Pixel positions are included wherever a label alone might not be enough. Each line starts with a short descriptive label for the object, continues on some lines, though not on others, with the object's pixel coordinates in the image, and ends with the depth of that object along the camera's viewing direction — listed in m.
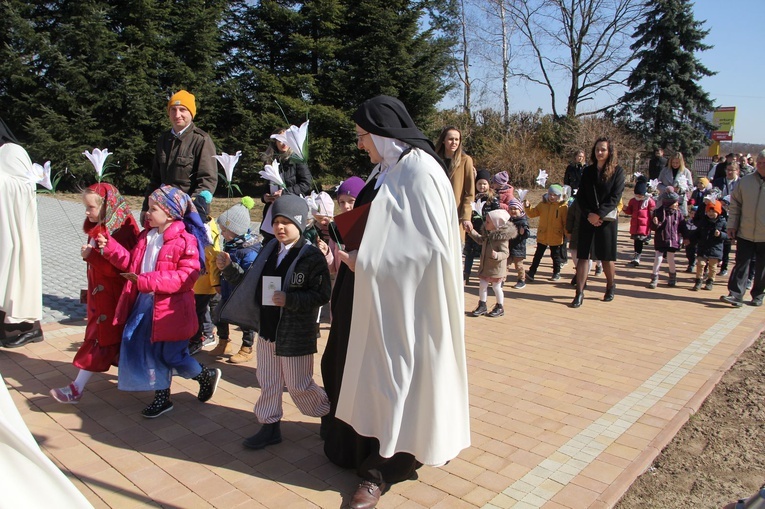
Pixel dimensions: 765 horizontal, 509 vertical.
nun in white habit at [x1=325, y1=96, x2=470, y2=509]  2.90
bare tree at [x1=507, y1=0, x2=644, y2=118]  37.34
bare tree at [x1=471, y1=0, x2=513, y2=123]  36.41
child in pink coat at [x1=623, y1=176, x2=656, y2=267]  10.73
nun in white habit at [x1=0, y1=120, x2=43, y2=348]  5.53
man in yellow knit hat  5.40
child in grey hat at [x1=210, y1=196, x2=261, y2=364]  5.30
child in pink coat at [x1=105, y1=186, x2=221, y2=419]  4.11
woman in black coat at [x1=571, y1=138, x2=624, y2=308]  7.54
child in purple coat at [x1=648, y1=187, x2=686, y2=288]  9.18
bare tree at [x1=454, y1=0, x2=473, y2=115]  38.09
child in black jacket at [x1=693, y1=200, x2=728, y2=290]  8.95
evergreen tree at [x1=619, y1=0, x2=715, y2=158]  31.67
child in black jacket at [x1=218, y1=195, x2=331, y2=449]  3.71
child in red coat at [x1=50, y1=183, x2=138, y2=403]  4.36
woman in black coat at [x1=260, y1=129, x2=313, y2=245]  6.10
